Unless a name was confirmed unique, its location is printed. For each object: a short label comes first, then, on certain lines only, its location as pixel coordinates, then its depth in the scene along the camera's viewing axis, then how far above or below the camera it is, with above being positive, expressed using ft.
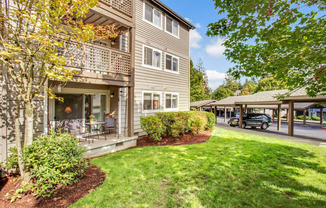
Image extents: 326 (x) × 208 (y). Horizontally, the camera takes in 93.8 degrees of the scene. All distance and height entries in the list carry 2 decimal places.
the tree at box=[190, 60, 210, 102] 93.51 +12.15
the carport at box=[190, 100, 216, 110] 76.30 +0.19
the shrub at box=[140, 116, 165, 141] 25.91 -3.77
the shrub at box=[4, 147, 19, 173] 12.67 -4.89
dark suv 54.34 -5.68
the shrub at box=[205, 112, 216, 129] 39.62 -4.08
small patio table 25.89 -4.20
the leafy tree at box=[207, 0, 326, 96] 10.86 +5.55
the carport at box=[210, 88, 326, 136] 38.75 +1.30
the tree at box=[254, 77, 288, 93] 114.57 +15.57
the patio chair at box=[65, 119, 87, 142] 23.04 -3.60
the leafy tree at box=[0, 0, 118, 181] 11.57 +4.08
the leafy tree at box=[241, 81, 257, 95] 135.65 +13.71
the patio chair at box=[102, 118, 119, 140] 23.21 -2.98
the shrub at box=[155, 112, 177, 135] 28.48 -2.64
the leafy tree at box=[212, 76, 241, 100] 144.87 +15.03
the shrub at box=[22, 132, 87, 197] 11.10 -4.59
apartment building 18.33 +4.46
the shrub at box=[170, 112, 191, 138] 27.66 -3.59
